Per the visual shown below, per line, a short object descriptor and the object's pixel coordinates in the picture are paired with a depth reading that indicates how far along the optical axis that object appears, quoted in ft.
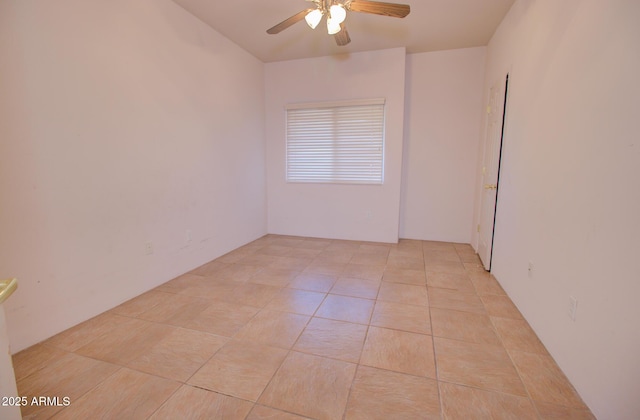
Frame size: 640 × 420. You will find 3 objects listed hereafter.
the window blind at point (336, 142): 13.76
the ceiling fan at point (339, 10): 6.93
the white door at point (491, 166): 9.62
